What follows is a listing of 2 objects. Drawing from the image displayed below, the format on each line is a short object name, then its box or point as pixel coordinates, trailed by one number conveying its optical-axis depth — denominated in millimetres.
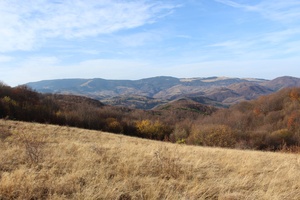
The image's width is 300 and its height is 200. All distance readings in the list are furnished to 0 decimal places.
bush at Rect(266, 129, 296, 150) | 54594
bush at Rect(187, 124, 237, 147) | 40656
